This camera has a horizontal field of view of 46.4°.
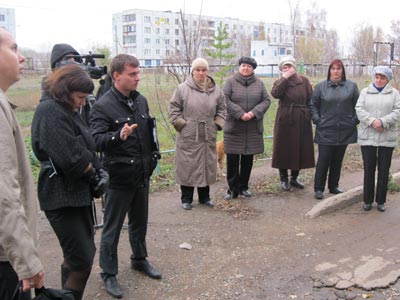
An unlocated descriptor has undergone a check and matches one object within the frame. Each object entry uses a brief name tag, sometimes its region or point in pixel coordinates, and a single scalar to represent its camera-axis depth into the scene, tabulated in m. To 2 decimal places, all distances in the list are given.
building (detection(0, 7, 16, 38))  58.06
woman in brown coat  6.31
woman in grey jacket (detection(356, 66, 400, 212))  5.45
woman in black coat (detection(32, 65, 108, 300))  2.82
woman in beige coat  5.73
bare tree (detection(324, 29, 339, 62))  39.95
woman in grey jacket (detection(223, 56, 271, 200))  6.11
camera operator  4.42
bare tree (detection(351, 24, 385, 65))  21.79
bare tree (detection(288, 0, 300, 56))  13.45
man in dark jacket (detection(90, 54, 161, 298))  3.66
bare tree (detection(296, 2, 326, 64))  31.28
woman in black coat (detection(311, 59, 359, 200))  6.04
